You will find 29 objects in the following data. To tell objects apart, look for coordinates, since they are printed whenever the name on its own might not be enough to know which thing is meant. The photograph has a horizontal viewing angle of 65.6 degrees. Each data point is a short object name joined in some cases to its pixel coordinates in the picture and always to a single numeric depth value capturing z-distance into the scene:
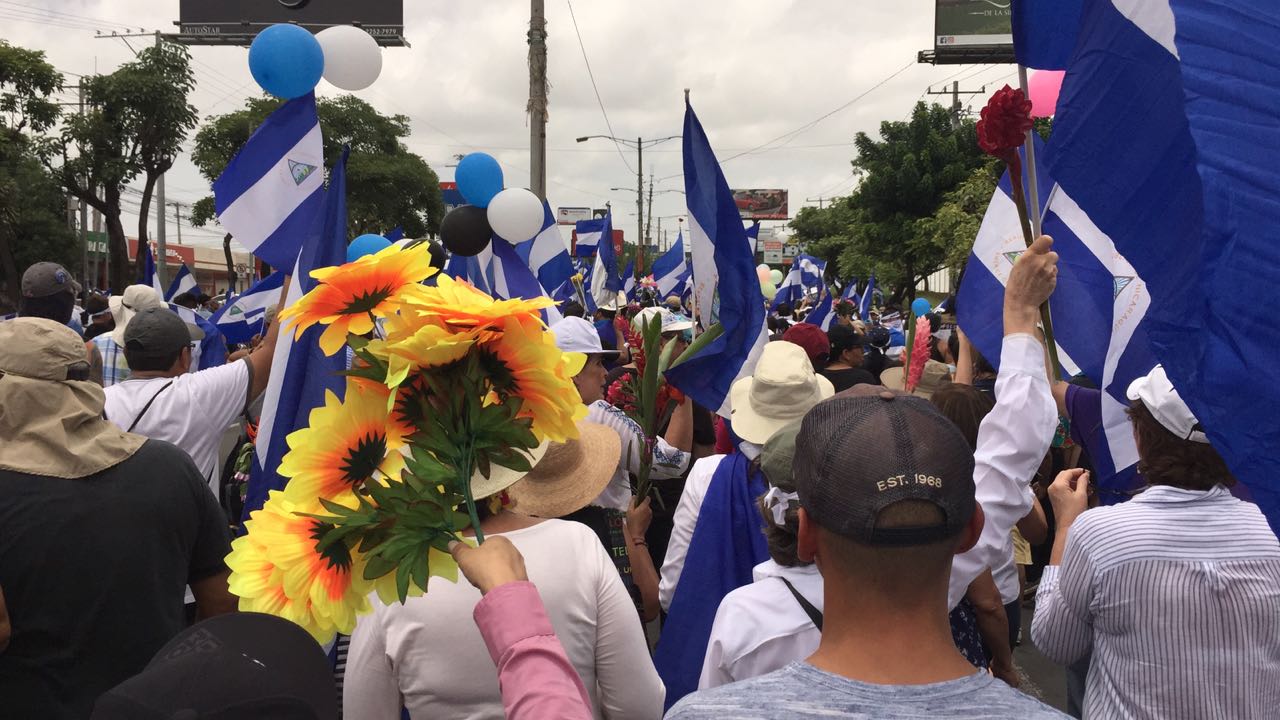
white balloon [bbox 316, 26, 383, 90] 5.60
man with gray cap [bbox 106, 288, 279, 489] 3.41
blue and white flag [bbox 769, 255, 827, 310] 16.42
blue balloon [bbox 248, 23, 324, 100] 4.86
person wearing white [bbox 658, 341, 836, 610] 2.97
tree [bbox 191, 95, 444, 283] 32.41
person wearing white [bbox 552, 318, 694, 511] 3.78
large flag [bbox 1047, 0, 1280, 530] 1.33
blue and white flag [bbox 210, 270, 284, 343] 7.32
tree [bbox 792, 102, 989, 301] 31.56
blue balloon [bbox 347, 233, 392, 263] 6.09
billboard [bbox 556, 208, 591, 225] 90.88
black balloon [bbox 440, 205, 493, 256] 7.12
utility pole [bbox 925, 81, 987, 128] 33.69
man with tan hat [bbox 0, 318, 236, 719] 2.41
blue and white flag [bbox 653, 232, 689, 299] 14.61
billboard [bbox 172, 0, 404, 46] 25.56
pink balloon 3.94
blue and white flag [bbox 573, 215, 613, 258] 16.41
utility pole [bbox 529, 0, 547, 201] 13.34
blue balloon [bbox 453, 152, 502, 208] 7.61
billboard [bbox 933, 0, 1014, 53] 38.78
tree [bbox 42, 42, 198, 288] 24.11
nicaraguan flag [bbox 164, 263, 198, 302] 11.15
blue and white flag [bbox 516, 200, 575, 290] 9.73
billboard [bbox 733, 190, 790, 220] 105.44
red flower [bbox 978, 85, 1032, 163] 2.29
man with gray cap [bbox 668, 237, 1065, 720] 1.19
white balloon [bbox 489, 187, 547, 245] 7.17
